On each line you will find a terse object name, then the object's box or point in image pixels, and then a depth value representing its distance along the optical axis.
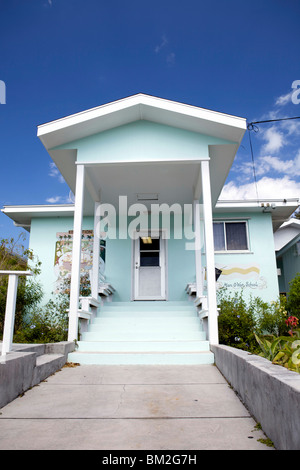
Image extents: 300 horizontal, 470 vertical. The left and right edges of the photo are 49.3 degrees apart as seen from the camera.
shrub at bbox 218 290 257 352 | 6.25
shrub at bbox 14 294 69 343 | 6.19
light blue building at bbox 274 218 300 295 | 11.28
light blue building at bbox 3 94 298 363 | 5.70
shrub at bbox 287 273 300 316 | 8.29
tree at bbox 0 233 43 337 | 7.60
